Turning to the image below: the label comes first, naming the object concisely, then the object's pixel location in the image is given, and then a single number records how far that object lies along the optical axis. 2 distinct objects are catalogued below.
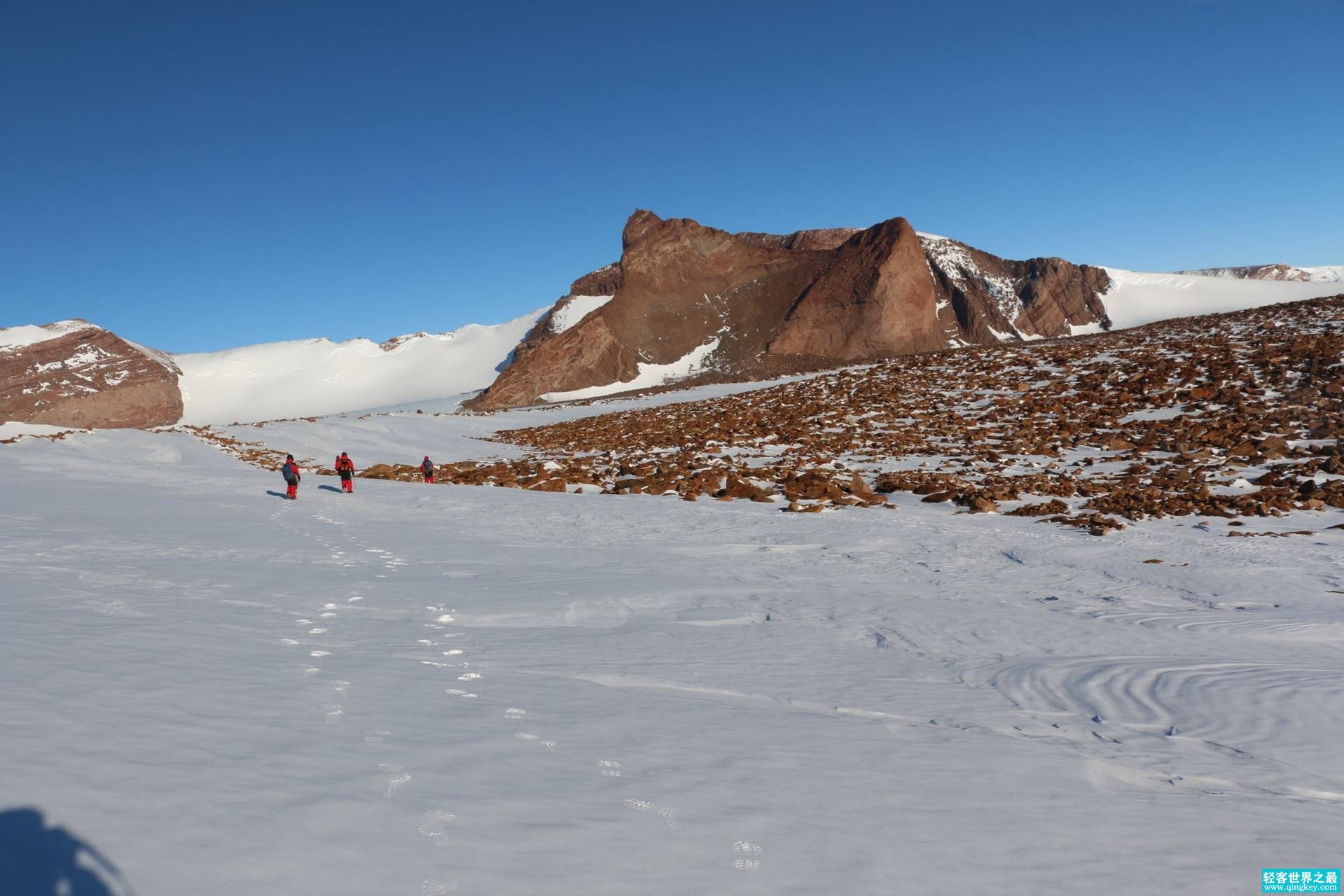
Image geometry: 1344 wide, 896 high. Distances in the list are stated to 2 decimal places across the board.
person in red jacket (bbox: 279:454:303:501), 17.73
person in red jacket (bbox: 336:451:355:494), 19.45
